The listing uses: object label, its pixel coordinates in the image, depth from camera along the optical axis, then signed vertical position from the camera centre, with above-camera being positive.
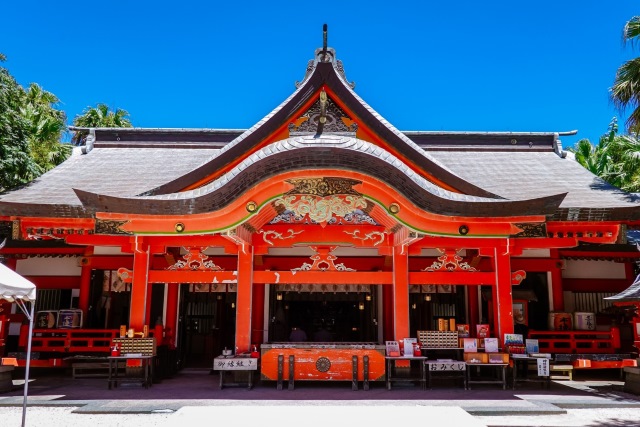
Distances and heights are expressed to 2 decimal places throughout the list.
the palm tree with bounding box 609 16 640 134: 11.20 +4.91
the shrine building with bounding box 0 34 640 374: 9.71 +1.68
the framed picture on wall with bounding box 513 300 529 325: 13.41 +0.08
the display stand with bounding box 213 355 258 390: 9.73 -0.96
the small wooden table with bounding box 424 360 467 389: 9.98 -0.97
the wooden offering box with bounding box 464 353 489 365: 10.03 -0.81
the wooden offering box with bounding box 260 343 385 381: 10.05 -0.92
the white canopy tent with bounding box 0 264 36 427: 6.28 +0.24
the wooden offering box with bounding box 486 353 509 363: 10.02 -0.79
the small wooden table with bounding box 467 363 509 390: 9.98 -1.21
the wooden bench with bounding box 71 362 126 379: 11.84 -1.36
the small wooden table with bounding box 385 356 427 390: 9.88 -1.17
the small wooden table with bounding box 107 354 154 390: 9.90 -1.17
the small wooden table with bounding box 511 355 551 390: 10.04 -1.23
